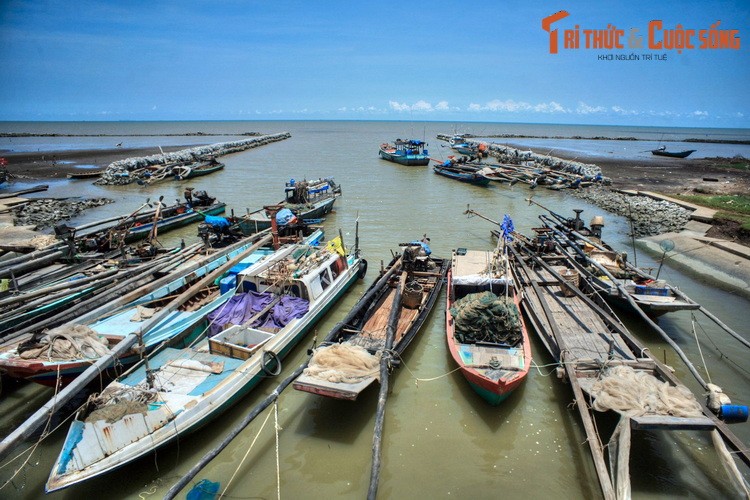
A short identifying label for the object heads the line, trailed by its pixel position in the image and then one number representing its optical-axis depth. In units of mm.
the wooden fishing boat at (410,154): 58531
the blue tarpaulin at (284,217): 21558
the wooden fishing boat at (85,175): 48031
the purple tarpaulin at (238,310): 11945
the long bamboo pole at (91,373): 7048
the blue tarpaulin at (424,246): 17609
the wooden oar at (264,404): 6691
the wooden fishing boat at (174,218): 23431
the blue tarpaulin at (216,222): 19625
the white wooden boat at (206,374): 7531
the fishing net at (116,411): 7797
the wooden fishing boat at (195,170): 45375
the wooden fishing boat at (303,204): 23078
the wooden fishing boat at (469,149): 72988
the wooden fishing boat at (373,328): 9344
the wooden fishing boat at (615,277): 13266
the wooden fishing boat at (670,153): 75875
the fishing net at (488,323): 11320
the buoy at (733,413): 8234
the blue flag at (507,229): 18675
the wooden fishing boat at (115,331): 9422
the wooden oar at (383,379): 7049
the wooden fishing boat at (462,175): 44438
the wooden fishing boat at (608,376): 7648
